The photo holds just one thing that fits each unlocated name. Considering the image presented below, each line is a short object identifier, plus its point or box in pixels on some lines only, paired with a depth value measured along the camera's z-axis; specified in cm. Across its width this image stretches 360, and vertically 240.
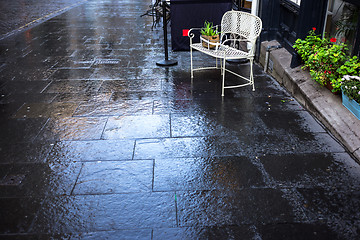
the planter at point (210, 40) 596
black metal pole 696
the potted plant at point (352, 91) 406
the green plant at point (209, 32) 600
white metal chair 565
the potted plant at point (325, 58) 452
